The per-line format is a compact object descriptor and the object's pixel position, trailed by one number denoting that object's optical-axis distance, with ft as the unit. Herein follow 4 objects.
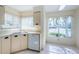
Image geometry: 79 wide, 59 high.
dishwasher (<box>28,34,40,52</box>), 6.02
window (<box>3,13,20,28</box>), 6.87
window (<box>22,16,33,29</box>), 8.50
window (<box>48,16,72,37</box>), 8.58
